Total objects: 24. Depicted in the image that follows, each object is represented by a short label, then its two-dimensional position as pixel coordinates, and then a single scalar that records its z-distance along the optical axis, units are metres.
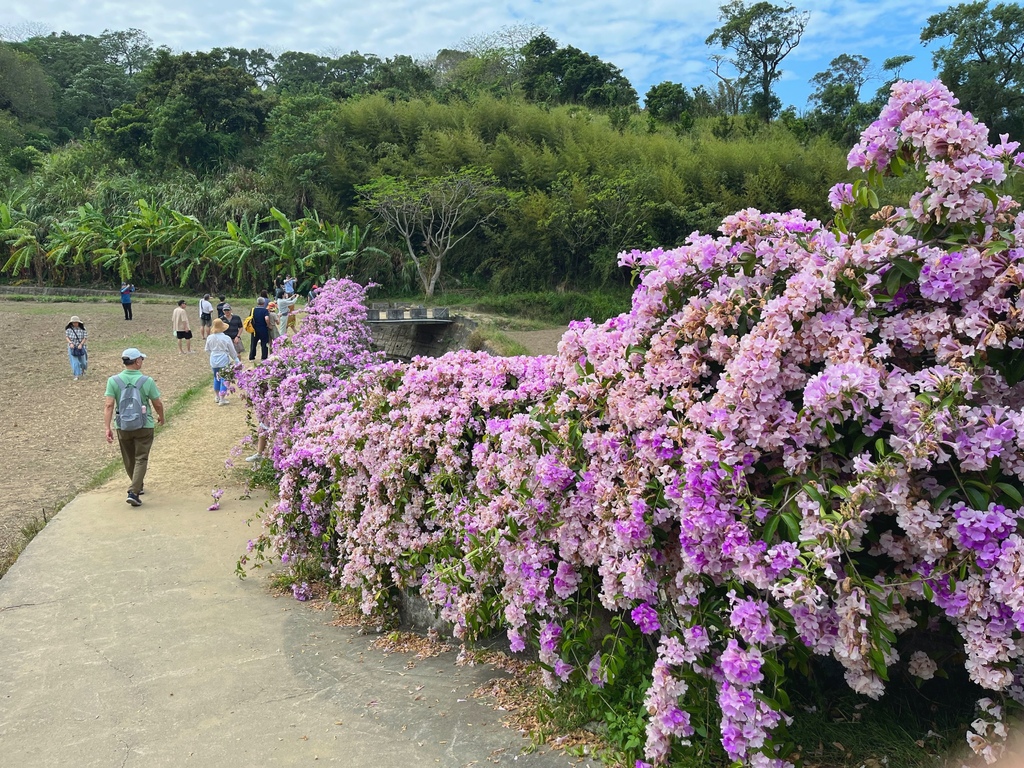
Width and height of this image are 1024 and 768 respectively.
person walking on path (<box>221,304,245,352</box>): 14.67
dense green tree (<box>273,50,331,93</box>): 63.62
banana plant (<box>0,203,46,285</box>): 29.36
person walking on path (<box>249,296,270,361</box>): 13.98
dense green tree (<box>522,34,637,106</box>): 40.25
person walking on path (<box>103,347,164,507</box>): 7.16
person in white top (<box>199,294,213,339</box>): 17.59
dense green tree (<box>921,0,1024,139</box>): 32.84
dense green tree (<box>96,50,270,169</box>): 36.56
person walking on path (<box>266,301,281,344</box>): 14.46
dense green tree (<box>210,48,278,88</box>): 62.91
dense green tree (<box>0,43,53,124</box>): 49.09
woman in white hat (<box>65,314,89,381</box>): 13.36
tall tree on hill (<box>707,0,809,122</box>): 43.41
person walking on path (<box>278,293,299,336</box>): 16.52
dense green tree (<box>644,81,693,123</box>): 39.53
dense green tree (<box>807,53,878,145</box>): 35.25
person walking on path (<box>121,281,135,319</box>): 21.42
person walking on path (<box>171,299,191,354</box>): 16.08
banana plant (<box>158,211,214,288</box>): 29.47
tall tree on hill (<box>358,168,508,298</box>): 27.09
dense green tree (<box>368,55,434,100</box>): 39.38
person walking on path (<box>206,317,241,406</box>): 11.18
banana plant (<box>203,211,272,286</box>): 29.03
